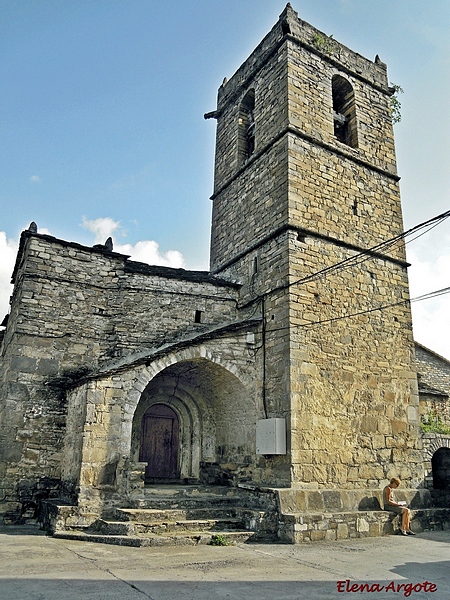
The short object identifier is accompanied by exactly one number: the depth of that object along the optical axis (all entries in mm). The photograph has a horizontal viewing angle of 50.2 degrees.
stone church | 8398
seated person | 9031
